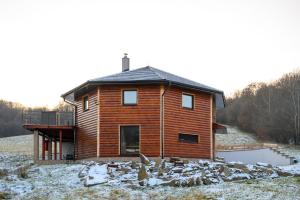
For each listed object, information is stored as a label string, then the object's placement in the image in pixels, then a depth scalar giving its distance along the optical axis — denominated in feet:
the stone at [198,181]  60.96
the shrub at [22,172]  68.72
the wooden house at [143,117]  82.48
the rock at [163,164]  70.23
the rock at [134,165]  71.92
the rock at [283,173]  68.34
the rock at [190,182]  60.23
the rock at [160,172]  64.64
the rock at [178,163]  75.05
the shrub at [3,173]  70.30
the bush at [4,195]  53.47
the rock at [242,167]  69.41
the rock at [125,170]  68.32
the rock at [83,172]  67.16
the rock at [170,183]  59.98
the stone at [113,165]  73.03
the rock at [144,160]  72.74
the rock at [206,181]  61.34
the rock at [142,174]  61.67
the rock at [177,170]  67.28
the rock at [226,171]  65.80
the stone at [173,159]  78.02
